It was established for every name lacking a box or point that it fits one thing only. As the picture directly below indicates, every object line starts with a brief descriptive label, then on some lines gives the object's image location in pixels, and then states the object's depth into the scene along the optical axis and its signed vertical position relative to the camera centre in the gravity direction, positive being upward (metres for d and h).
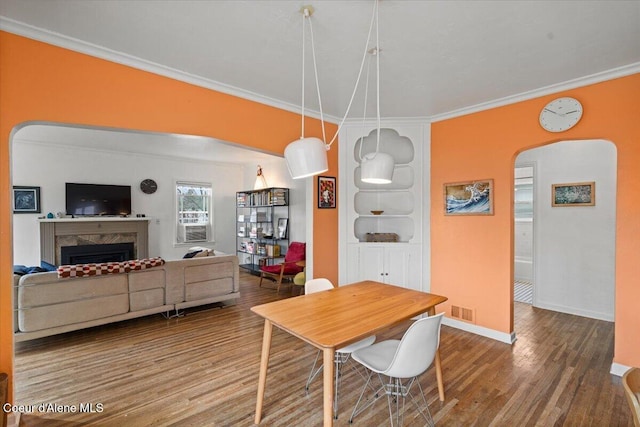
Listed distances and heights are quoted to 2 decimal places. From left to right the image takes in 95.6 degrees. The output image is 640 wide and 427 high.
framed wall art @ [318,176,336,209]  3.68 +0.24
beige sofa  2.92 -0.97
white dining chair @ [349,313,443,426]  1.66 -0.94
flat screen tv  5.31 +0.25
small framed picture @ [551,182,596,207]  3.84 +0.20
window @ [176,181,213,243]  6.62 -0.01
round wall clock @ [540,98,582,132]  2.71 +0.91
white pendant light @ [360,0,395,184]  1.98 +0.30
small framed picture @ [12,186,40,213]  4.93 +0.24
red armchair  5.18 -1.00
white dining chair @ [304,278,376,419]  2.19 -1.00
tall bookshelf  6.11 -0.35
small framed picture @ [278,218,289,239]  6.09 -0.36
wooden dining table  1.50 -0.67
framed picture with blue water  3.30 +0.14
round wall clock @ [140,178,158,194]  6.07 +0.55
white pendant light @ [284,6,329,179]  1.64 +0.31
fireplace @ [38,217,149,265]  5.00 -0.38
